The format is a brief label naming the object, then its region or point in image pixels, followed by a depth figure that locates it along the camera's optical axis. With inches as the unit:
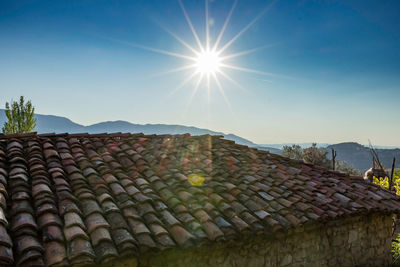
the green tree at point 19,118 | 1123.8
